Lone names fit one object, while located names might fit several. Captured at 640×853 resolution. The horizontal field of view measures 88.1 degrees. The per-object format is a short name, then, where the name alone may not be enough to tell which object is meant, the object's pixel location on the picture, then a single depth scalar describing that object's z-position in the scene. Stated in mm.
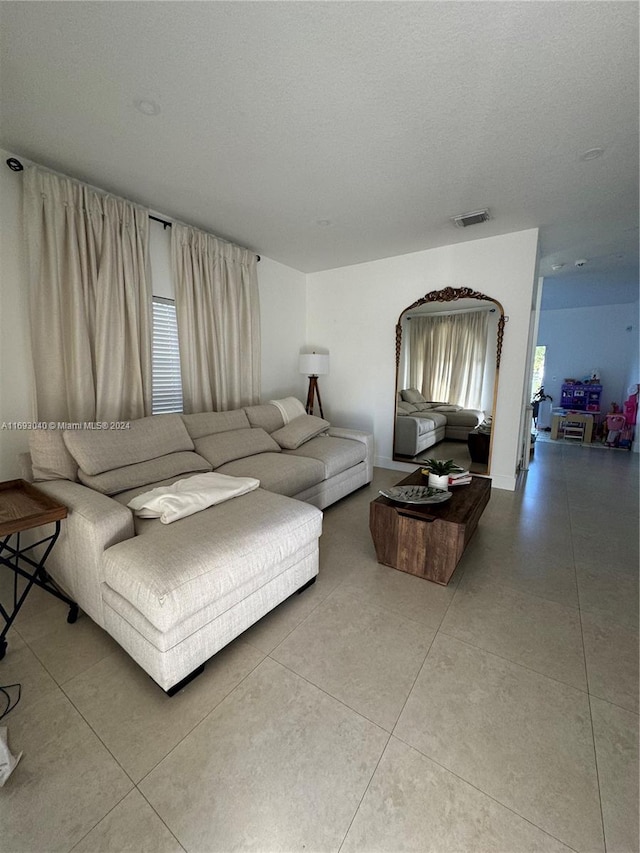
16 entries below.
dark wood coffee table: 1880
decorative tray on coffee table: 2062
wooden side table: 1301
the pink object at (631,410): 5516
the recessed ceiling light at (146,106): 1648
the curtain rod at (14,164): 2035
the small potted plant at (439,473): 2316
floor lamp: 4078
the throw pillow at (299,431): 3154
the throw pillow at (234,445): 2584
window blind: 2980
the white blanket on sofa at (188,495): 1665
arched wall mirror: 3562
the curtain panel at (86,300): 2176
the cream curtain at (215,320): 3029
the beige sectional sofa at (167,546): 1237
